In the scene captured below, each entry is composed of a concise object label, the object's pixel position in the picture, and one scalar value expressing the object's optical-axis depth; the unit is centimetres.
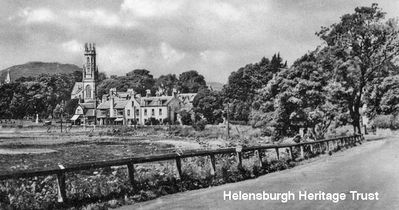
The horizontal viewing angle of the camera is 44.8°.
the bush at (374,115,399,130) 6581
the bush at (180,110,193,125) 11412
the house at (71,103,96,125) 13708
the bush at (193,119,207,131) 9369
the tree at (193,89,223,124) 10581
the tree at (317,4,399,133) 4816
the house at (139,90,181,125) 12456
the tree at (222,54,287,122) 10016
